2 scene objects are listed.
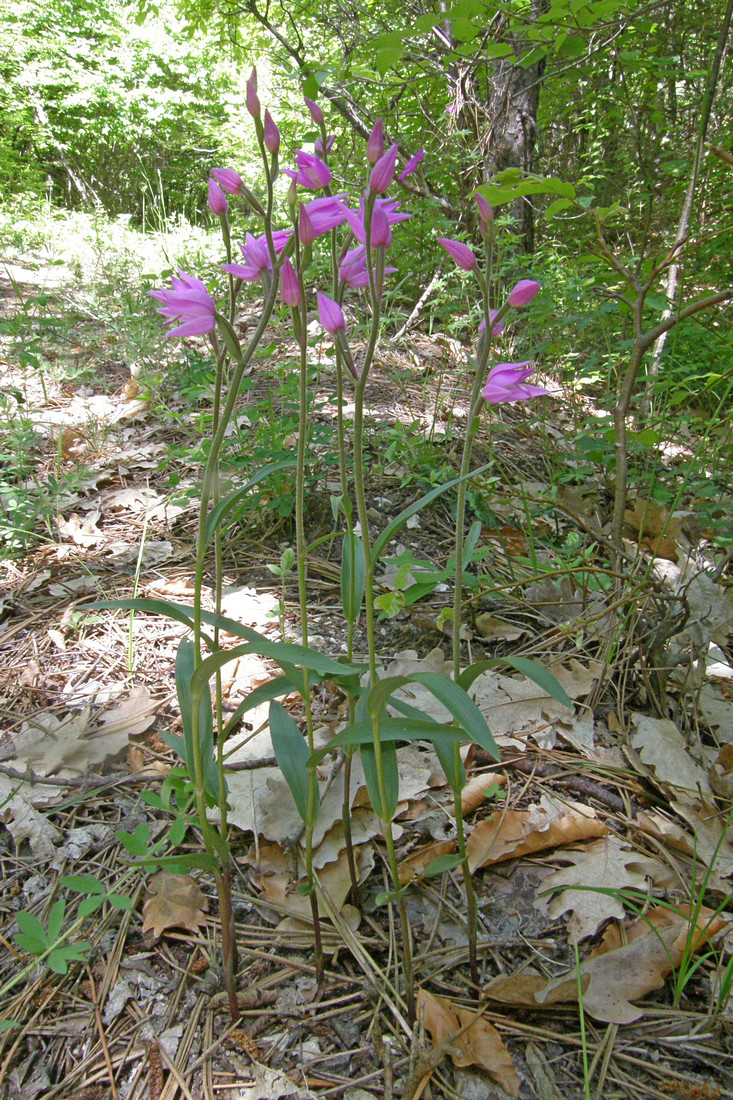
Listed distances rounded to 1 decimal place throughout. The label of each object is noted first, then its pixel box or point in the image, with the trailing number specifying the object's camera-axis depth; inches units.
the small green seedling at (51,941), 17.5
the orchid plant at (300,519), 16.4
